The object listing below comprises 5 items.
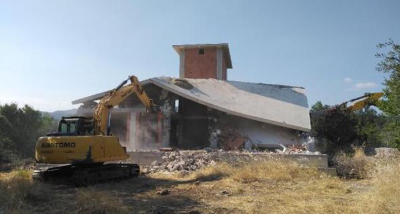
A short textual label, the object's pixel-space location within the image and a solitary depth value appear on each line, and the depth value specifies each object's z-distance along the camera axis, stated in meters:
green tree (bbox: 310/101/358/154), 28.56
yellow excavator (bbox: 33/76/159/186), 12.77
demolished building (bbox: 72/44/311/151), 23.05
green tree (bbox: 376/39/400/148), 10.90
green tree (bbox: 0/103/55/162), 33.84
